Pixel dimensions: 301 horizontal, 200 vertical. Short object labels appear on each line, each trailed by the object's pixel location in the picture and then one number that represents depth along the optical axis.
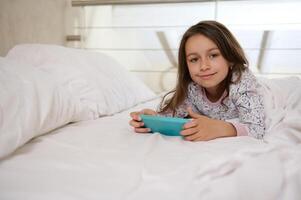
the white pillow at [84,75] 1.11
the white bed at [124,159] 0.46
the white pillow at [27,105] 0.64
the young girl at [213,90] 0.80
